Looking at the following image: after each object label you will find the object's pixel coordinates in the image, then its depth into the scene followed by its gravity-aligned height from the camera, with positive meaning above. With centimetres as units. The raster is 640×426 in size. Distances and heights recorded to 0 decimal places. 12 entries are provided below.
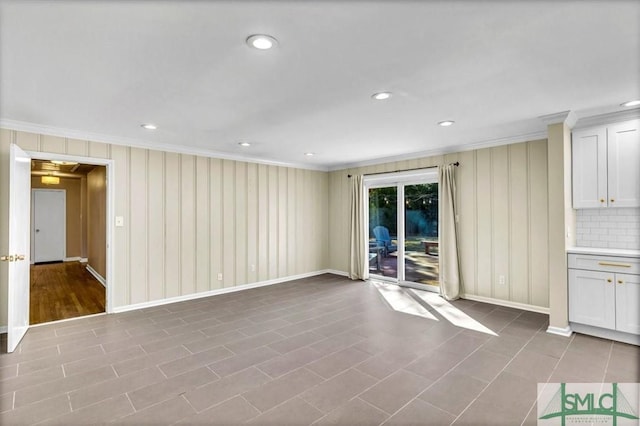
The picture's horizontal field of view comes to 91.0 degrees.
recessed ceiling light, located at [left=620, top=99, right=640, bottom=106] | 310 +112
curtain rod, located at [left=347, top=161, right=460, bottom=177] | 517 +85
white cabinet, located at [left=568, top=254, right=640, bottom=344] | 326 -88
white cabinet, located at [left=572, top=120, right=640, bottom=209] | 347 +56
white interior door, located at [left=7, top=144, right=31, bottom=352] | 321 -35
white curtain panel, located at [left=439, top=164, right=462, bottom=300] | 510 -40
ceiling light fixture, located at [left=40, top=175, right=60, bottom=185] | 770 +90
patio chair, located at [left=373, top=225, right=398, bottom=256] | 643 -51
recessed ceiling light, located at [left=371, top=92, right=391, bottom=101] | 290 +112
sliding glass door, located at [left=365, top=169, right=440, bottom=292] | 575 -25
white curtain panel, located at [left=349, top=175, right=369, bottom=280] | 664 -43
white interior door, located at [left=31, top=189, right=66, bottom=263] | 880 -26
